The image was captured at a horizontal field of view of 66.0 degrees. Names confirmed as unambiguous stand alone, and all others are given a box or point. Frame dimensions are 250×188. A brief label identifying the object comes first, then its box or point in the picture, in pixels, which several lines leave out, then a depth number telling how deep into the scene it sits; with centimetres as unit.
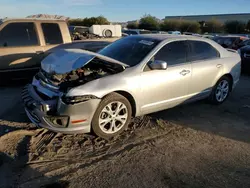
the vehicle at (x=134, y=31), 1508
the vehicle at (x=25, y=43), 497
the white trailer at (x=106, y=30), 969
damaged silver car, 281
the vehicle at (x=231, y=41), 1062
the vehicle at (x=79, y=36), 638
